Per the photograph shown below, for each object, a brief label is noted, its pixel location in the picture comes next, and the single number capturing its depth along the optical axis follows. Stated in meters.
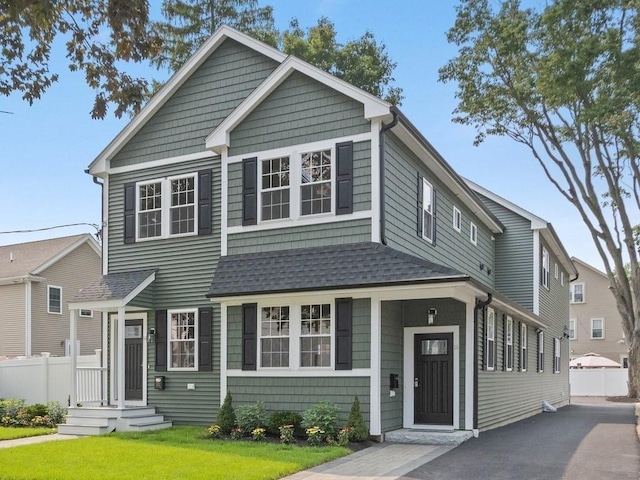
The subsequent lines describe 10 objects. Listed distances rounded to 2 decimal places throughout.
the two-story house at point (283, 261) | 12.41
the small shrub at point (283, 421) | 12.16
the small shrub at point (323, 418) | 11.59
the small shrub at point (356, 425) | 11.51
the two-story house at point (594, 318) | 41.66
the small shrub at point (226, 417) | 12.60
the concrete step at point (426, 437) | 12.12
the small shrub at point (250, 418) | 12.41
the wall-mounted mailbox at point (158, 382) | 14.62
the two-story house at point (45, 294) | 25.67
